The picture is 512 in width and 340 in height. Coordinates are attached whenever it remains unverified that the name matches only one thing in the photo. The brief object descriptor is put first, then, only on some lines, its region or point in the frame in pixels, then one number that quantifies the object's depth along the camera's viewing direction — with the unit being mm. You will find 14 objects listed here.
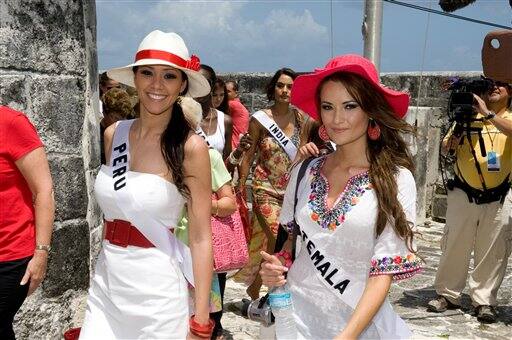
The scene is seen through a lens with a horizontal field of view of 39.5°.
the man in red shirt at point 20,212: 2734
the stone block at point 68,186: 3508
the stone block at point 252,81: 9273
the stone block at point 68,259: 3520
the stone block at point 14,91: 3225
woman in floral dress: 5078
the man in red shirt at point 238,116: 7164
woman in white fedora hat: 2523
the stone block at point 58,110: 3383
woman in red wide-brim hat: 2303
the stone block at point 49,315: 3453
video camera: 5082
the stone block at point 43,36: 3236
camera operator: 5164
